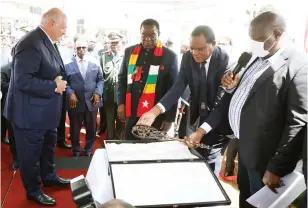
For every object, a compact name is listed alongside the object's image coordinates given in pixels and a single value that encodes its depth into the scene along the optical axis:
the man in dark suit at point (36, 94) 2.36
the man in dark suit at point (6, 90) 3.44
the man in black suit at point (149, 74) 2.84
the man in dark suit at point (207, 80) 2.09
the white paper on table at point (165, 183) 1.26
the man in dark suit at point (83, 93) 3.69
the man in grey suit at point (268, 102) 1.44
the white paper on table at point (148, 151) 1.58
